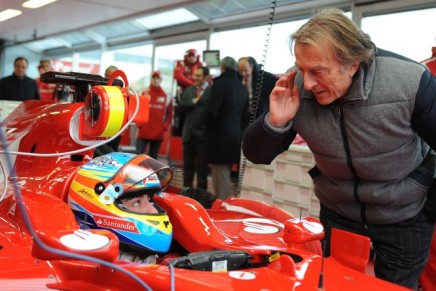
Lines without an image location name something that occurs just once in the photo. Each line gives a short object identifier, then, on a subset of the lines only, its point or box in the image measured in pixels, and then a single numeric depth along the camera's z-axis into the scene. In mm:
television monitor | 6156
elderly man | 1336
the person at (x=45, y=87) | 5715
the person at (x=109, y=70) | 4271
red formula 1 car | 1135
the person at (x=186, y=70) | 5652
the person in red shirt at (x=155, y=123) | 5453
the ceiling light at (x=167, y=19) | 7384
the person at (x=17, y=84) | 4875
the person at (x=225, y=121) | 4113
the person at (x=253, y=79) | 2713
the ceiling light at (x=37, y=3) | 5109
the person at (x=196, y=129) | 4582
